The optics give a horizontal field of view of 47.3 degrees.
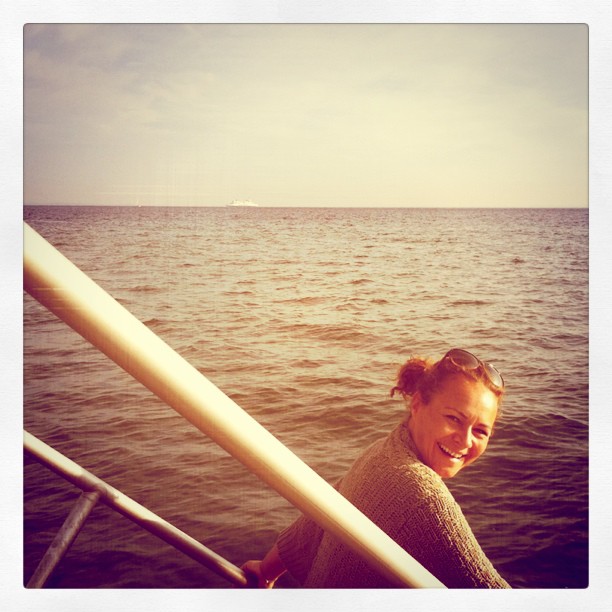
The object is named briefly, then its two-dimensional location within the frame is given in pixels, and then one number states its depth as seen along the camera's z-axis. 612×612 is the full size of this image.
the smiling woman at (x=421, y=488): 1.36
